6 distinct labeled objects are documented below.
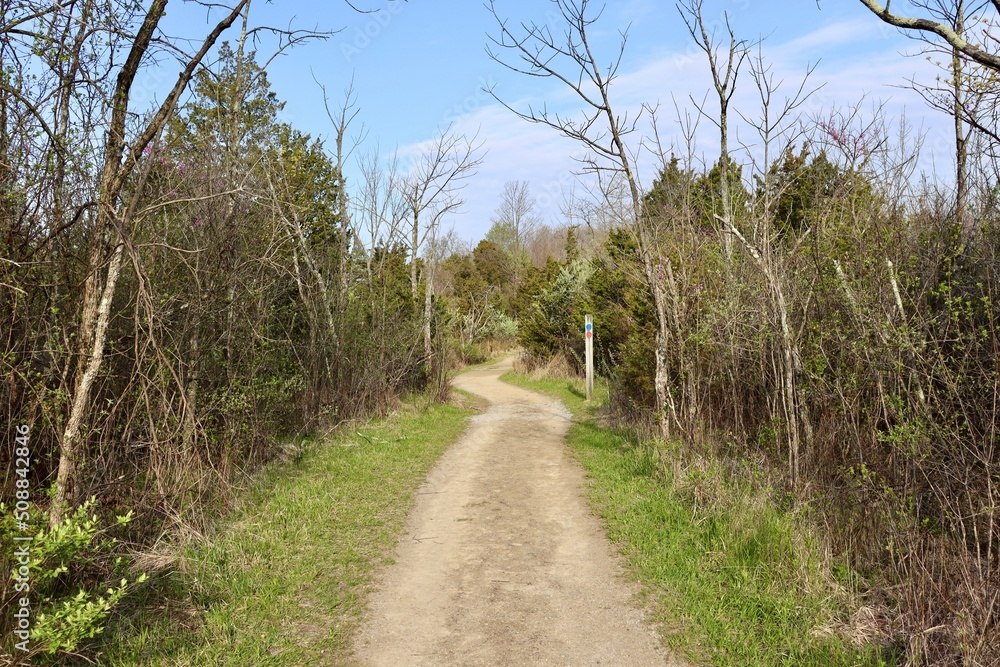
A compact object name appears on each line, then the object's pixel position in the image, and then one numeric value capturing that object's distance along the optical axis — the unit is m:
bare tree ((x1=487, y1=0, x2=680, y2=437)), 7.90
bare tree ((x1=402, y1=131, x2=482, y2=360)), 14.03
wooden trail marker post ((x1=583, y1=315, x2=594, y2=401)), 15.14
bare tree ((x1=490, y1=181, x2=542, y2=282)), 48.44
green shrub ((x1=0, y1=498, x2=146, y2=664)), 3.00
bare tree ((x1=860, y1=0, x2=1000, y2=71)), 2.98
